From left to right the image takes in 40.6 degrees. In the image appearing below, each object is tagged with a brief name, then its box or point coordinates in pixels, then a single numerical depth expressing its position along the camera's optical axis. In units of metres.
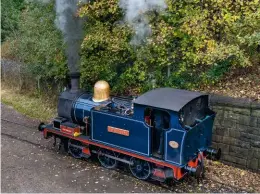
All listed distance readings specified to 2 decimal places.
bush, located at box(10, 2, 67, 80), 13.96
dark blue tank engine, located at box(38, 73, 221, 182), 8.36
